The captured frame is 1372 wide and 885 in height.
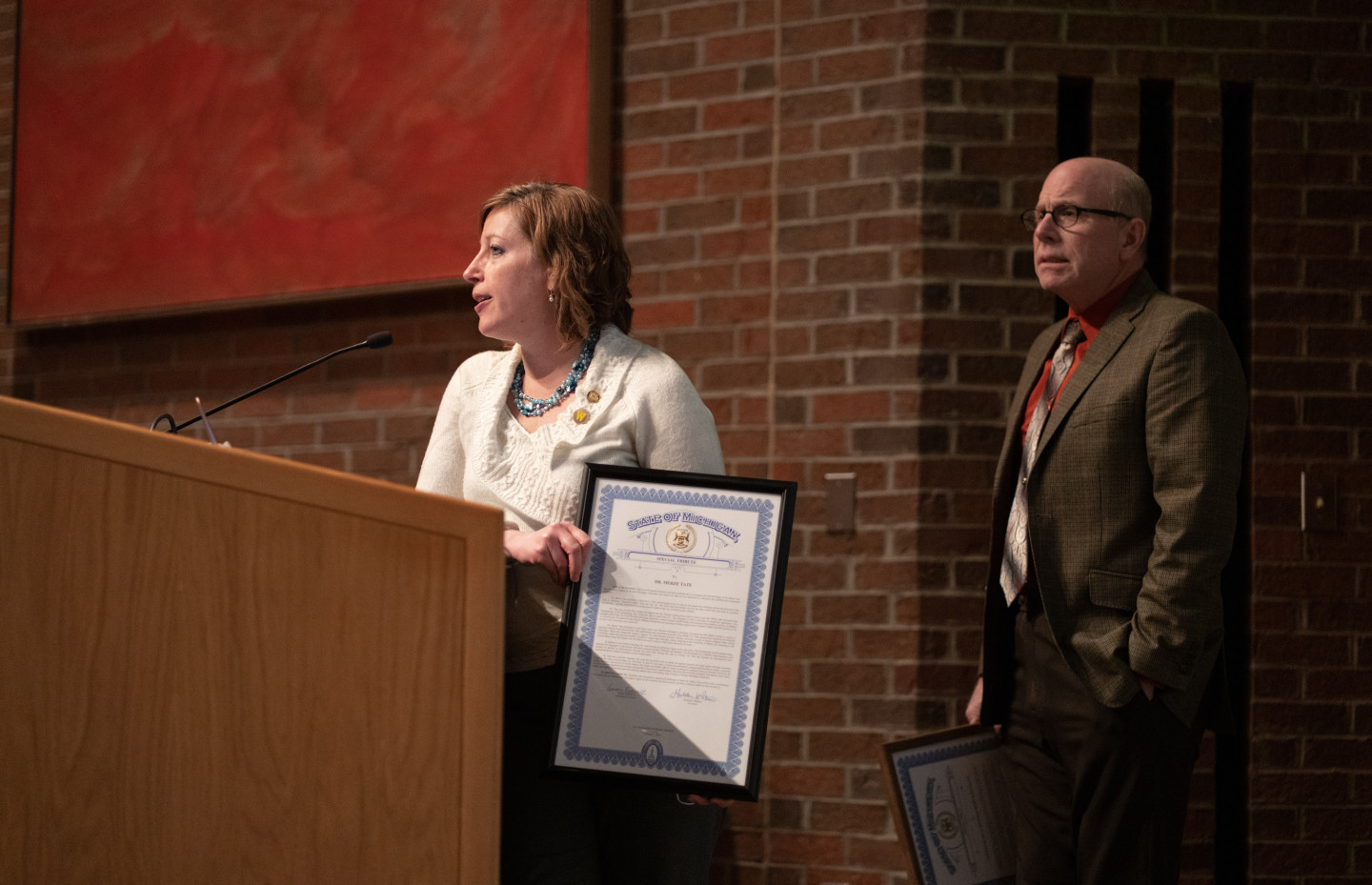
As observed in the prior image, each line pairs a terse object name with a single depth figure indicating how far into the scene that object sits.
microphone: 5.01
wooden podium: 4.24
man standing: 4.93
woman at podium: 4.68
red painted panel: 6.46
